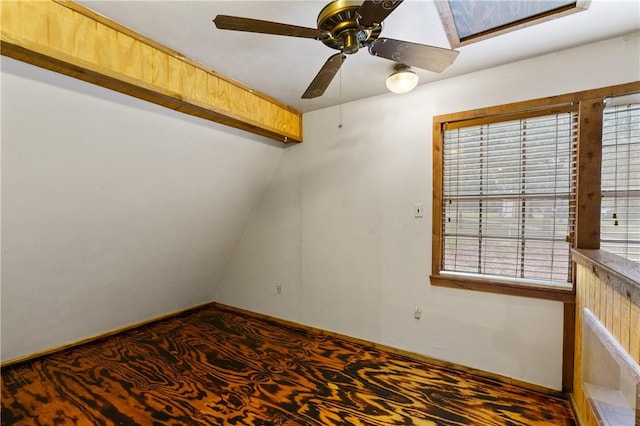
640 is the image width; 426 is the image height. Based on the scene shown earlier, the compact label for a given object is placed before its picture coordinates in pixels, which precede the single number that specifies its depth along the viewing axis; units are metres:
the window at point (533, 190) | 1.94
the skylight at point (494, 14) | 1.54
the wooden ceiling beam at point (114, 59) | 1.38
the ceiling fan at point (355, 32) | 1.16
